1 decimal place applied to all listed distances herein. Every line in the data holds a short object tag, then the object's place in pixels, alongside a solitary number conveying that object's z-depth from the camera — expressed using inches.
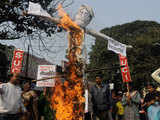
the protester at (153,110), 280.2
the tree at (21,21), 451.5
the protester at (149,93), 306.9
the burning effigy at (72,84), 310.3
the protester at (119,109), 478.9
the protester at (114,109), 469.1
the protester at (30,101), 295.7
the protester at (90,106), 308.8
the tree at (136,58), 1184.2
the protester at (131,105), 379.9
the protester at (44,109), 343.6
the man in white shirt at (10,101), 198.4
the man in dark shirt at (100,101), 311.3
